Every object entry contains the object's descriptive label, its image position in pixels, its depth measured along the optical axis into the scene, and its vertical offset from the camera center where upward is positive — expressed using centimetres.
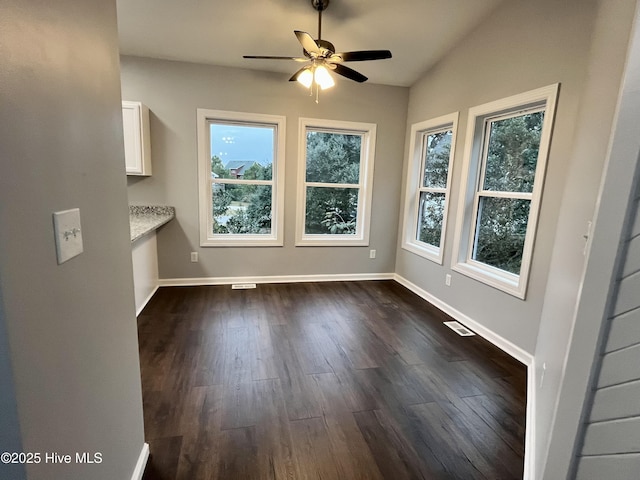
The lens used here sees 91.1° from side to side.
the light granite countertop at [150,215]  330 -42
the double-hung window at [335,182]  414 +6
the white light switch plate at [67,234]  78 -15
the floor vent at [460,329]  295 -131
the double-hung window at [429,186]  361 +6
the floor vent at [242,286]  398 -131
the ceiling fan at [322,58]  237 +100
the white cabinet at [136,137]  334 +44
